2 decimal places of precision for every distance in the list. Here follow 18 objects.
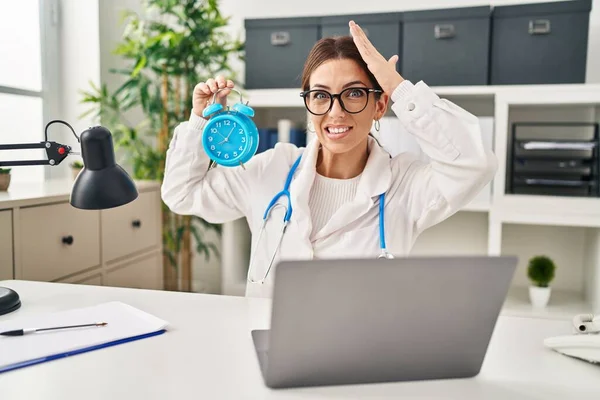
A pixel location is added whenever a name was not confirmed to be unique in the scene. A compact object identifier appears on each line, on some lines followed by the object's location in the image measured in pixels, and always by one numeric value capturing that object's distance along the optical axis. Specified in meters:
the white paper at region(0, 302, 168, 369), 0.85
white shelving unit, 2.18
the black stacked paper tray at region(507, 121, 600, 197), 2.22
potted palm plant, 2.63
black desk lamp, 1.02
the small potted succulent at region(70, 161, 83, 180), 2.37
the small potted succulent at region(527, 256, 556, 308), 2.29
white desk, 0.73
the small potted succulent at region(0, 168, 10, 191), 1.96
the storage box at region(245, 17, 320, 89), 2.42
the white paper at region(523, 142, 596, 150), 2.18
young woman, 1.30
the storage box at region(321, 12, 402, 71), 2.30
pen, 0.92
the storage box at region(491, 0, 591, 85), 2.13
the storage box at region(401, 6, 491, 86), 2.22
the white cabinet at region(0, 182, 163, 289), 1.79
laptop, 0.66
